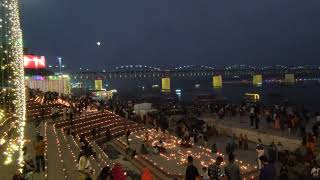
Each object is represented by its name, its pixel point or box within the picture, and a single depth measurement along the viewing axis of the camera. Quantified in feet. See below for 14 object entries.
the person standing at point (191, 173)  31.32
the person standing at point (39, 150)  41.09
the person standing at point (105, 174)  34.55
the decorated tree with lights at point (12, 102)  45.08
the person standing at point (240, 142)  76.52
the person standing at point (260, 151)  52.31
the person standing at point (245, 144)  75.66
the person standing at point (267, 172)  29.60
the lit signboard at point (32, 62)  184.29
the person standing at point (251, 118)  91.91
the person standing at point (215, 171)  32.50
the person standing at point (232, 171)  30.35
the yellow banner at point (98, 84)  367.86
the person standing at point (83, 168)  35.63
